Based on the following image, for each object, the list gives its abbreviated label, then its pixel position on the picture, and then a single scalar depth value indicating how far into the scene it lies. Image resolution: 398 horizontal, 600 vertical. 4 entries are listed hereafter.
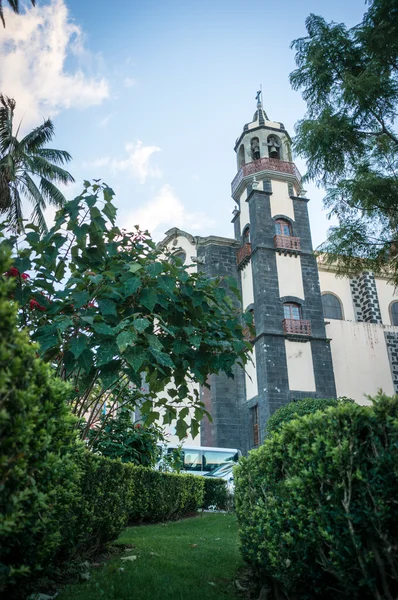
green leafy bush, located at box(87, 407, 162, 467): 9.77
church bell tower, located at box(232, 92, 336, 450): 21.34
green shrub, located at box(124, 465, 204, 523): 9.05
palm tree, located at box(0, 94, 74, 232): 18.67
